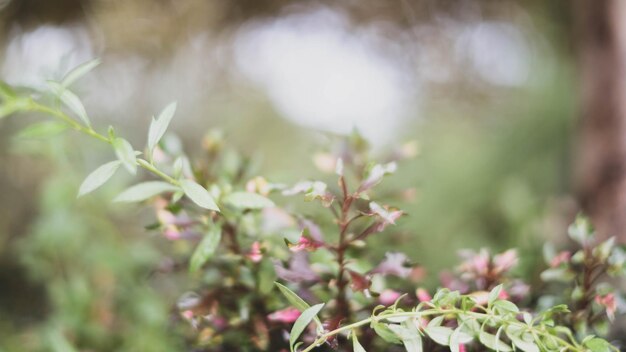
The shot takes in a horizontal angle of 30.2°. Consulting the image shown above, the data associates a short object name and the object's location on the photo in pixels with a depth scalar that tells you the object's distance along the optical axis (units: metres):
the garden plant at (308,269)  0.39
